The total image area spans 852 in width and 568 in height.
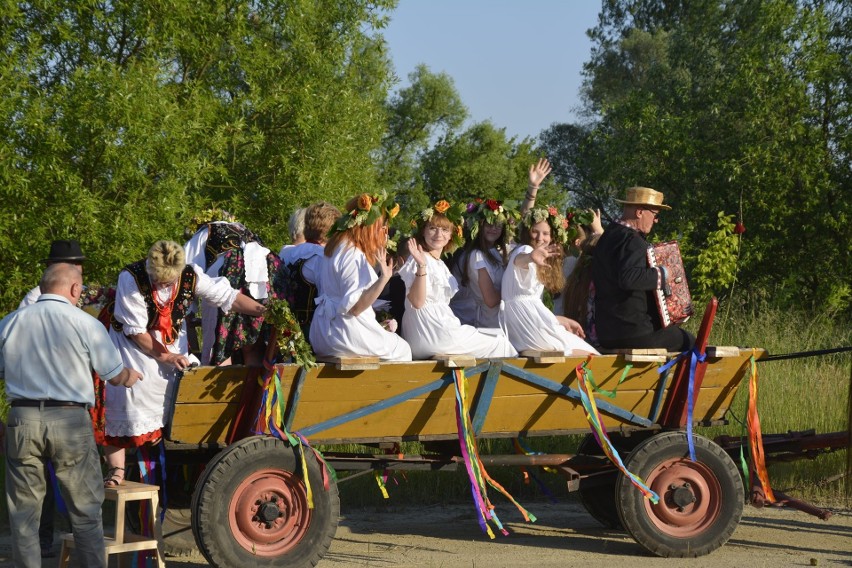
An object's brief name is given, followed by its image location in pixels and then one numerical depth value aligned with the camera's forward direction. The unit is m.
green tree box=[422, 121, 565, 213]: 36.75
